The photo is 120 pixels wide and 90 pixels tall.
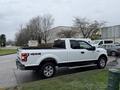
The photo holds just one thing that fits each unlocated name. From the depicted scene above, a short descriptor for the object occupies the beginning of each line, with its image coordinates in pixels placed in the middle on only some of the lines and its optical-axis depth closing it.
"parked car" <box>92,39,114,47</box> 13.67
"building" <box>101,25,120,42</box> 26.33
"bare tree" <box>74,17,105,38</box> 30.05
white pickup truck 4.14
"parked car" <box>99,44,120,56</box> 9.52
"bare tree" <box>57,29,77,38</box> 33.72
